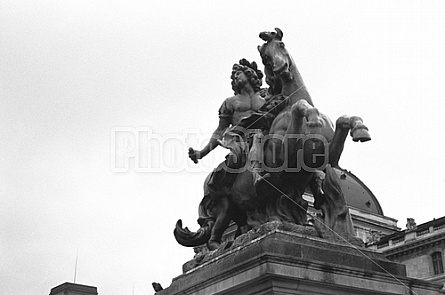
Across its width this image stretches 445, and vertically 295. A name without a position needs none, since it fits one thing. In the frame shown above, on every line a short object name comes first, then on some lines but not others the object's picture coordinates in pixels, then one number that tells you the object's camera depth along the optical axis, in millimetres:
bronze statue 9281
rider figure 11219
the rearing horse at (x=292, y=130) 9148
